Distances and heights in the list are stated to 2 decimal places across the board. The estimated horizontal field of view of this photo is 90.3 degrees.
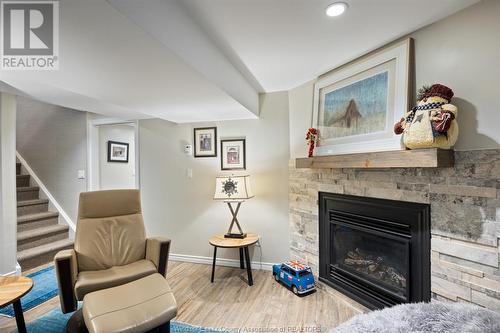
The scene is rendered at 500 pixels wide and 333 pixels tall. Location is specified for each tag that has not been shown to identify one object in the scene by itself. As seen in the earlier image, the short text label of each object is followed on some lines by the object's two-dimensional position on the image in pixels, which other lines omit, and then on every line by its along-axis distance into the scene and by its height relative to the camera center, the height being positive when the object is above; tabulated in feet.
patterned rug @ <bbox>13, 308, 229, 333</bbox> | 6.34 -4.19
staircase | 10.54 -2.94
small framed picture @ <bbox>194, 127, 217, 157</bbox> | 10.73 +1.07
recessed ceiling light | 4.71 +3.06
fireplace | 5.88 -2.34
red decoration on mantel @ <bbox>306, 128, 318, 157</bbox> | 8.27 +0.96
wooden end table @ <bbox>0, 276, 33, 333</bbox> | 5.16 -2.71
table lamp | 9.31 -0.94
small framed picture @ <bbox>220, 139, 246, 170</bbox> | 10.30 +0.50
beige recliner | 6.17 -2.46
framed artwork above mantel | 5.99 +1.77
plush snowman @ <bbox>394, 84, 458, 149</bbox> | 4.82 +0.87
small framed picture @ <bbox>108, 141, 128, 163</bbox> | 13.87 +0.87
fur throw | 4.10 -2.73
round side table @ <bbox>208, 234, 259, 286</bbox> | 8.57 -2.71
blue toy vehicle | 7.94 -3.66
